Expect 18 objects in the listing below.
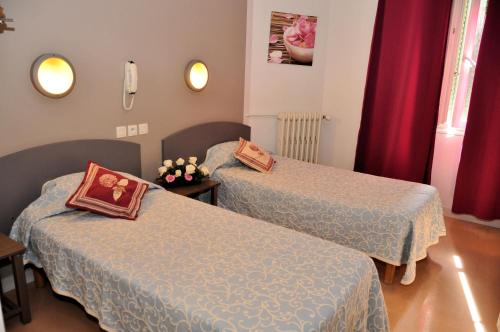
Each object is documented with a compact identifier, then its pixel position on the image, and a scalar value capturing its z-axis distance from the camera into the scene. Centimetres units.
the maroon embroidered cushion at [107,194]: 231
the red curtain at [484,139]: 354
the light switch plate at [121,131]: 289
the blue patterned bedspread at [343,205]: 267
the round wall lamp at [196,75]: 331
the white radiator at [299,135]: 432
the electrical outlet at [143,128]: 304
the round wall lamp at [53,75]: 233
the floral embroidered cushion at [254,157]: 347
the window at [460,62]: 376
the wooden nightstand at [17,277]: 200
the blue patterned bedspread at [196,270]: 154
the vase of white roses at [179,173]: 307
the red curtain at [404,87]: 382
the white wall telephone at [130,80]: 279
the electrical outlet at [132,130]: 297
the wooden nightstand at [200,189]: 303
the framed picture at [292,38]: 409
